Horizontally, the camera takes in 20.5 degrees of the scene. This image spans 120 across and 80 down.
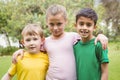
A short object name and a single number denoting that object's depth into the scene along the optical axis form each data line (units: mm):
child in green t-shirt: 2622
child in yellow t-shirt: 2781
